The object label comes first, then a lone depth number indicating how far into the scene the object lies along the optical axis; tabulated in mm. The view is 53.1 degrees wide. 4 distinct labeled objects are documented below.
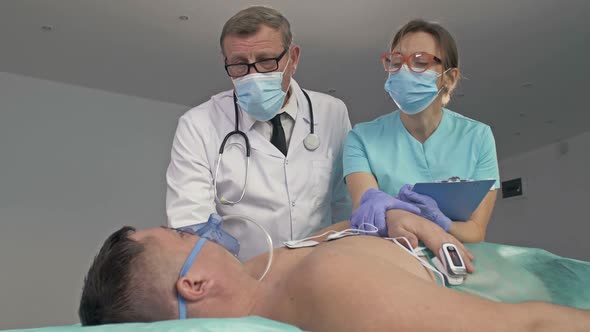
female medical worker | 1695
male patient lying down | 975
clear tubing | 1253
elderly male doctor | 1808
